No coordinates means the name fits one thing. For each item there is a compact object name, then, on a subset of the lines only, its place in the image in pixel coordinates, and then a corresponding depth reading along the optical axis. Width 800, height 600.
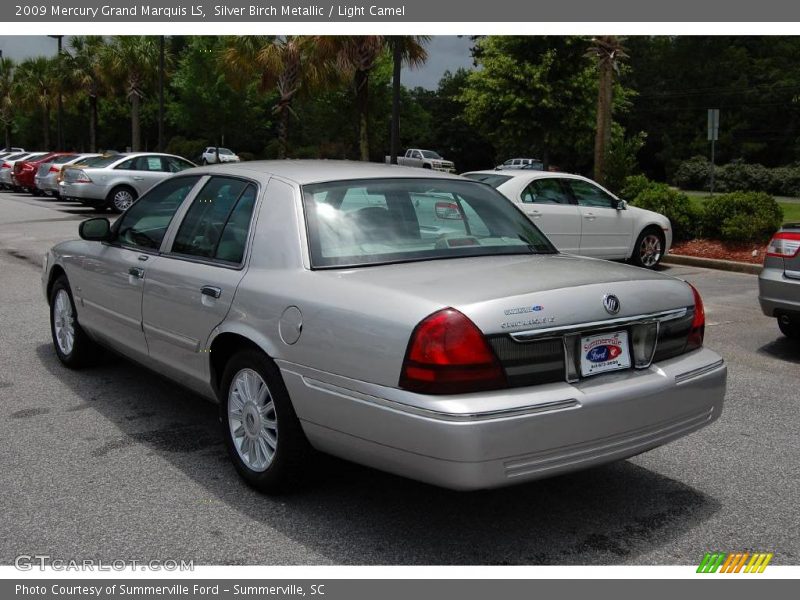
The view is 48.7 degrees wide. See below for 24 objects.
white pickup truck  53.38
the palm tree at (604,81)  18.28
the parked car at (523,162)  55.28
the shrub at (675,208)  15.24
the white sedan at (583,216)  12.38
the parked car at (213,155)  54.55
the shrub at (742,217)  14.33
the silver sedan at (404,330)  3.42
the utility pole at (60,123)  60.00
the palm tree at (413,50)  22.81
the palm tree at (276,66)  29.59
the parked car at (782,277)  7.36
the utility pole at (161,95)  33.97
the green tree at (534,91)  34.88
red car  31.91
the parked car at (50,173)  27.03
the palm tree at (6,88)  78.62
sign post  21.75
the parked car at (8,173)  35.97
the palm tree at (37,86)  68.44
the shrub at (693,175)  52.88
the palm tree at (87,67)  54.88
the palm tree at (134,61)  44.88
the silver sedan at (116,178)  21.72
